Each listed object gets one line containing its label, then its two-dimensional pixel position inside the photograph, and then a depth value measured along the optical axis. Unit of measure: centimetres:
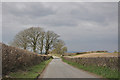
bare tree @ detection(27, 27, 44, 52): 5244
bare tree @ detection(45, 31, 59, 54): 6406
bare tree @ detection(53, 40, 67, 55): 9712
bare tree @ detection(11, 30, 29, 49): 4945
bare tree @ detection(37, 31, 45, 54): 5774
